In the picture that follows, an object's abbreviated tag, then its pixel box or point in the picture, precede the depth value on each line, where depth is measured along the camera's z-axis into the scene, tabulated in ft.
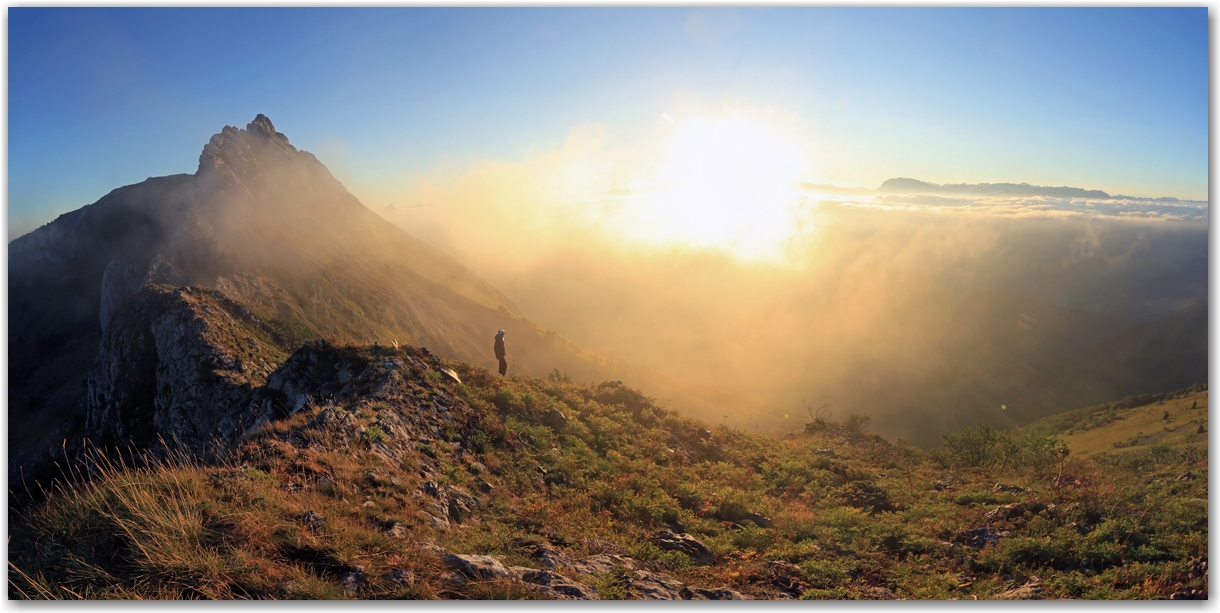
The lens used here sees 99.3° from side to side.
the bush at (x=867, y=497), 49.08
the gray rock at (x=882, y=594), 30.58
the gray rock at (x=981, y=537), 38.32
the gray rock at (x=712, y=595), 27.96
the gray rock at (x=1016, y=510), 42.25
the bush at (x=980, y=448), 68.64
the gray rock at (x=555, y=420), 57.82
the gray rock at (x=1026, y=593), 30.48
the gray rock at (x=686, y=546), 34.09
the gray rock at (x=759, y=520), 42.27
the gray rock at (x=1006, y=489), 51.51
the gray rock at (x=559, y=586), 24.14
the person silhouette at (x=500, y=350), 76.69
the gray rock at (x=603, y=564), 27.61
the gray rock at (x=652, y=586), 26.73
